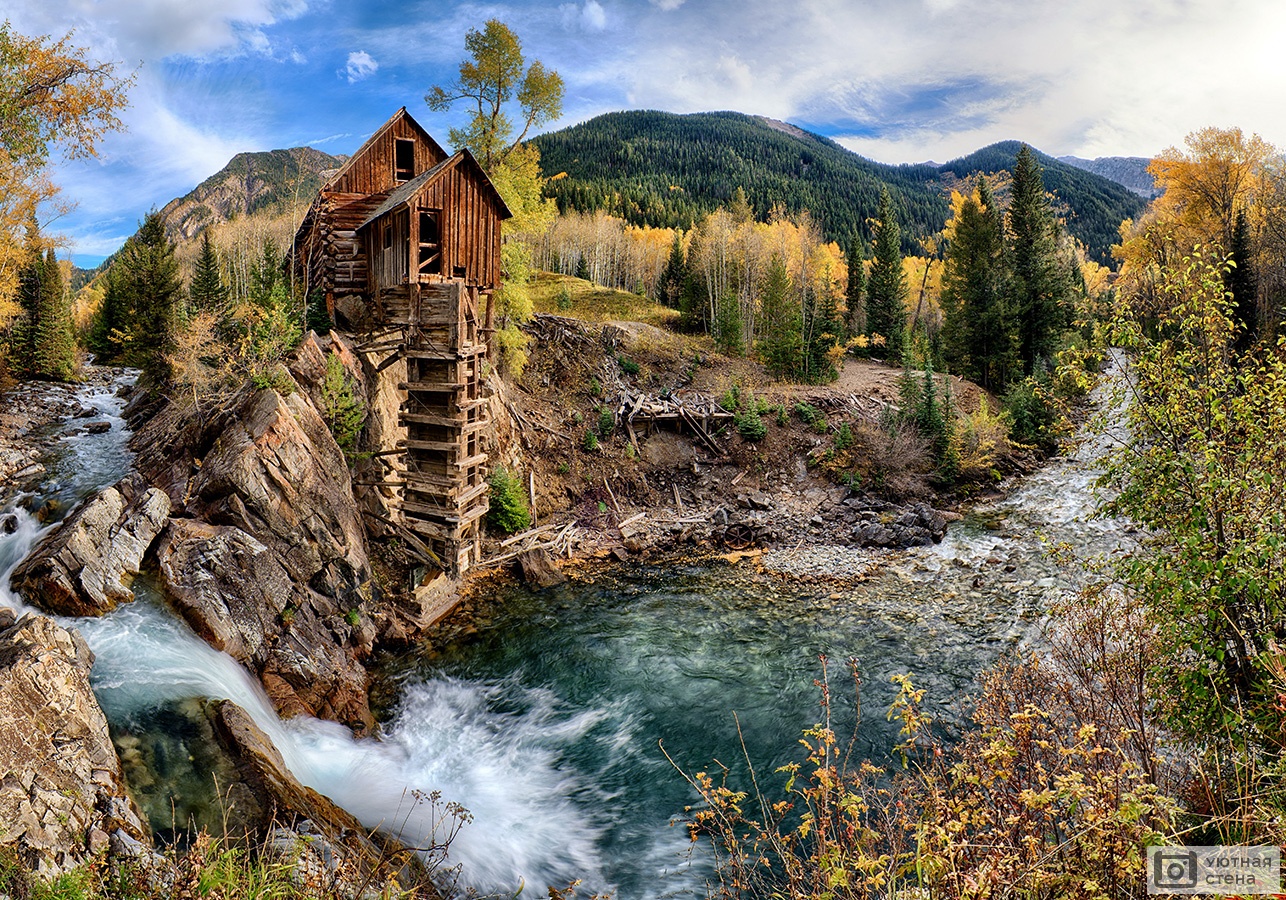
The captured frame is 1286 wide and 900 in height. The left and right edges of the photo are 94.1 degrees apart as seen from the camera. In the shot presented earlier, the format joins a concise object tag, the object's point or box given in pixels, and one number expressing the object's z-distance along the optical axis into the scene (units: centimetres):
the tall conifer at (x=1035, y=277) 3531
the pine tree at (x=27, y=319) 2823
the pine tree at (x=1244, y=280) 2945
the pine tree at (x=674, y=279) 5822
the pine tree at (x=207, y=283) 3098
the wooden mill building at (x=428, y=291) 1719
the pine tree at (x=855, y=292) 5547
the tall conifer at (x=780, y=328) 3547
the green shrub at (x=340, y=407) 1606
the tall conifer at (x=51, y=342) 2838
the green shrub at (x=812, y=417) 2894
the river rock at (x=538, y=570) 1877
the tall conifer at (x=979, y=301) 3641
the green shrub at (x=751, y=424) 2819
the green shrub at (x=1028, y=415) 2958
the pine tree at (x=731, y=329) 3831
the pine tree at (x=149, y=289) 3170
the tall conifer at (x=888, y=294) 4491
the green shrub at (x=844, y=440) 2795
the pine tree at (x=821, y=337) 3603
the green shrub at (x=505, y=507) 2081
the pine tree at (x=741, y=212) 5233
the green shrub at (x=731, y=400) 2902
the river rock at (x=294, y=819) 668
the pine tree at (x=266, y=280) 1959
